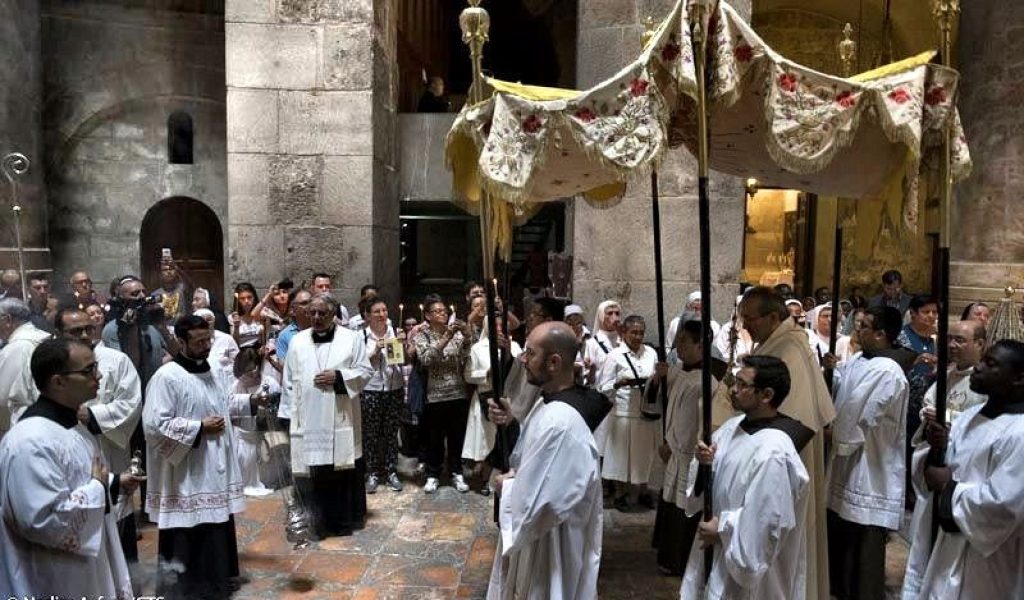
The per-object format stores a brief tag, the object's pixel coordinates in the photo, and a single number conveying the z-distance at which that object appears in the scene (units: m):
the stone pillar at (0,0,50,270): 10.24
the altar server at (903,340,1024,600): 3.08
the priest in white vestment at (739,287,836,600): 3.89
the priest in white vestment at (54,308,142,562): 4.50
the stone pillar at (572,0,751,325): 8.22
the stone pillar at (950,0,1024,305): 10.29
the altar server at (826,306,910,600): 4.52
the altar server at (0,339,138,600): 2.92
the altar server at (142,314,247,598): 4.46
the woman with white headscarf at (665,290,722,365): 6.89
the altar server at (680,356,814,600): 3.13
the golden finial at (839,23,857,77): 4.92
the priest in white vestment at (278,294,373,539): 5.74
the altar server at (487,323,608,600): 3.27
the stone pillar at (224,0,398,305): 8.65
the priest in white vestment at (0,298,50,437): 4.70
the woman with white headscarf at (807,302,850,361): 6.84
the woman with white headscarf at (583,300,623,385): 6.55
